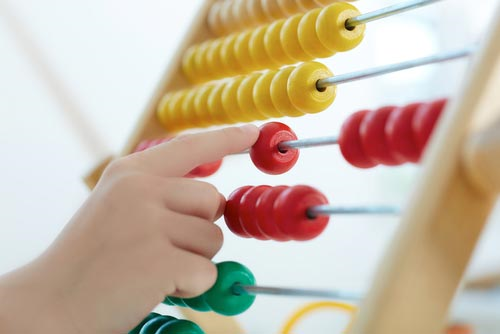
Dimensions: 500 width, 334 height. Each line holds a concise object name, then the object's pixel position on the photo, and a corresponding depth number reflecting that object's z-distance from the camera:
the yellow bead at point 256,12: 0.52
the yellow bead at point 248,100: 0.50
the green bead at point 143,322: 0.46
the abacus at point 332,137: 0.36
